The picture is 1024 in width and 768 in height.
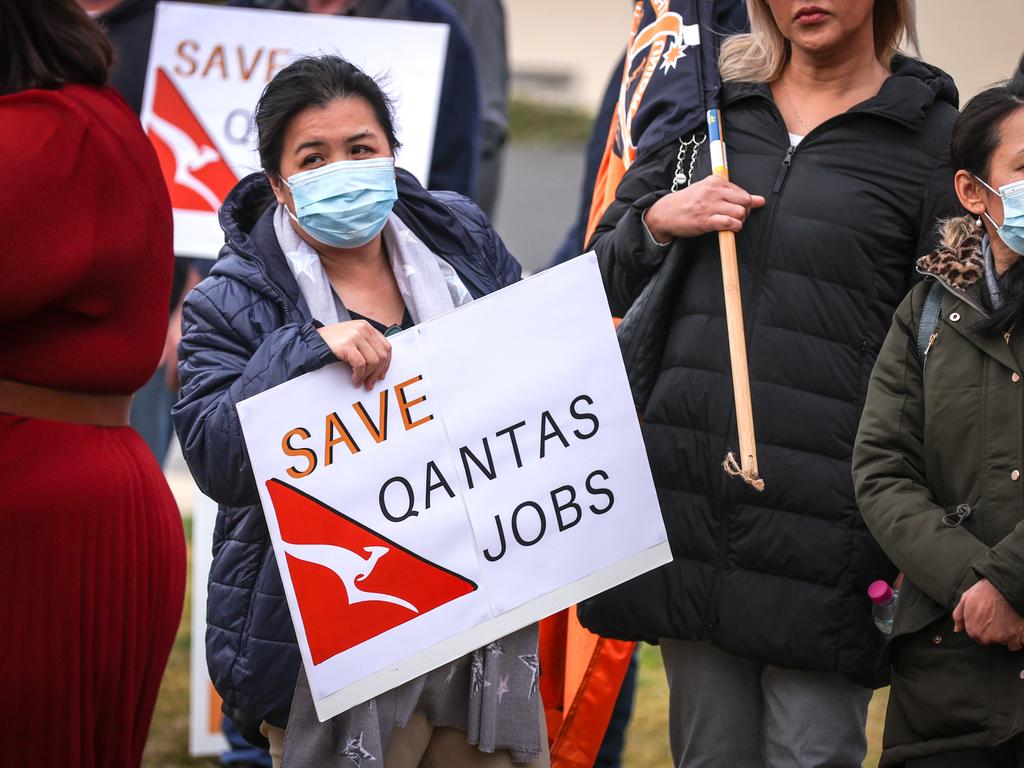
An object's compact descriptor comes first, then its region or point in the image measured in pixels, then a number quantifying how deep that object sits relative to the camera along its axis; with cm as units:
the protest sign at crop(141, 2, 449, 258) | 1004
